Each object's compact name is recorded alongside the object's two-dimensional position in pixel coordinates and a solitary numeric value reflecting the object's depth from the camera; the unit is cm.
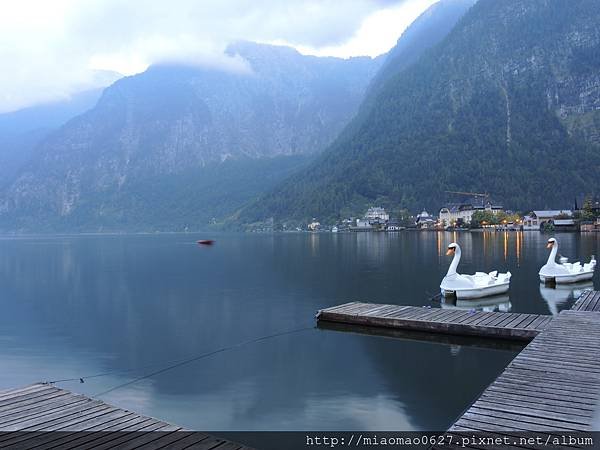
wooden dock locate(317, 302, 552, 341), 2152
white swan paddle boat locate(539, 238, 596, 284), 4025
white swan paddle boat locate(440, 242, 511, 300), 3297
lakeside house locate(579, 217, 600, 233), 14825
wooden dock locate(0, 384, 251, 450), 992
